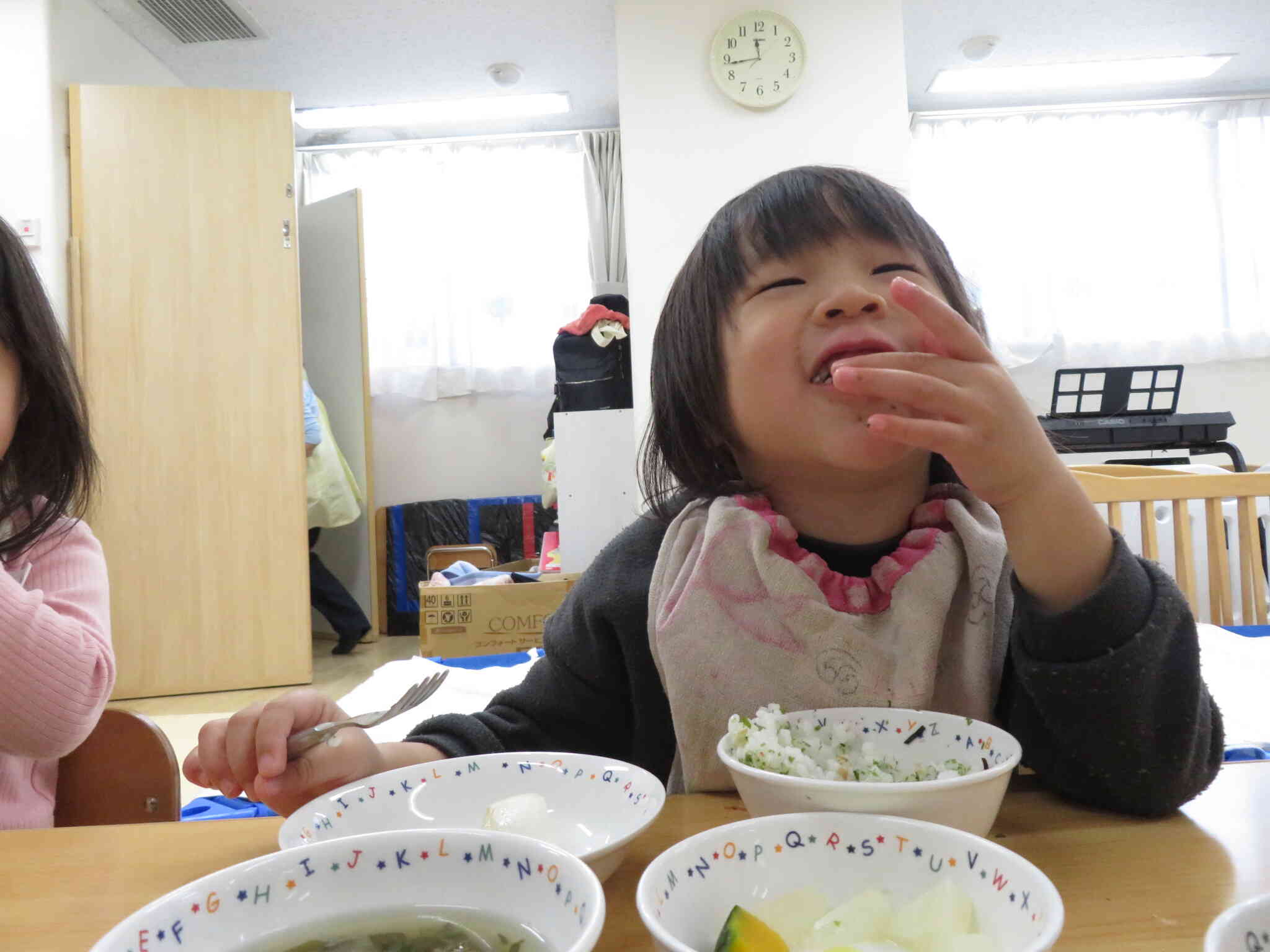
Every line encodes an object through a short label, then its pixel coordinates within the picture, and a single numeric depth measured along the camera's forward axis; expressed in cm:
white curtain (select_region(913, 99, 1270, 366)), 462
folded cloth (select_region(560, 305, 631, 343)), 364
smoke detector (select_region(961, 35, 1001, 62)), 404
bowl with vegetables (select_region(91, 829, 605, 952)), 33
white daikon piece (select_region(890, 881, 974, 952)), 34
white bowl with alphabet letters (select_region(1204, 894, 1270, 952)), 25
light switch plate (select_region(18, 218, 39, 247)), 315
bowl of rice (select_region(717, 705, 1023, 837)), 41
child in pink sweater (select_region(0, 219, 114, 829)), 84
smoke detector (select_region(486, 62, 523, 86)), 414
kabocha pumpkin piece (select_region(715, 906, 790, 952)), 32
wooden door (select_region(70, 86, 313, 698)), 329
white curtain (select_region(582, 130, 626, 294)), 473
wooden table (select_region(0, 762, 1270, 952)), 39
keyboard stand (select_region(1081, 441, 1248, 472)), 329
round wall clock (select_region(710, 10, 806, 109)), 335
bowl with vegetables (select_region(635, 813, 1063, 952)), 33
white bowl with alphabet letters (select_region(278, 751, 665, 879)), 49
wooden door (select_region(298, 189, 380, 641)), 435
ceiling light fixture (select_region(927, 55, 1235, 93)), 438
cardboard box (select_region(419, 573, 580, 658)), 299
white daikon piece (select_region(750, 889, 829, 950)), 35
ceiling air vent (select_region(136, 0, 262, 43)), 346
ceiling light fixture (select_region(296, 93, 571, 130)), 452
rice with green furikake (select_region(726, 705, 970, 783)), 47
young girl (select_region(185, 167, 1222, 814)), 52
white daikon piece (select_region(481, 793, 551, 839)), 49
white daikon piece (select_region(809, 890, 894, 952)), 34
